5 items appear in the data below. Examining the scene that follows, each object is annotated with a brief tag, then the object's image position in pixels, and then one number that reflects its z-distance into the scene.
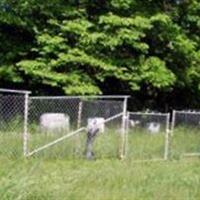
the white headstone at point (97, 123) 17.67
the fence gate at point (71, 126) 17.17
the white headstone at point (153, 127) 19.59
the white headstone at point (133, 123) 19.33
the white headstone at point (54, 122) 17.11
